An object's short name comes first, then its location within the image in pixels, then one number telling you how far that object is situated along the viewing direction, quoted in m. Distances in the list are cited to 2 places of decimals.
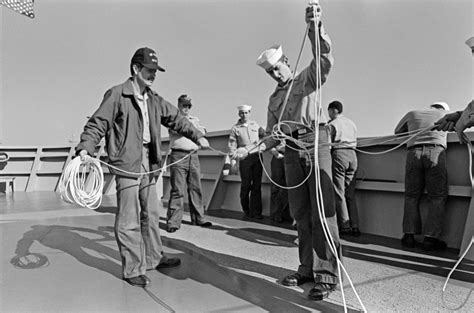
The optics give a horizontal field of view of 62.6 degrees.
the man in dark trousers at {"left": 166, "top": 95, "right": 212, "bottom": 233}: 4.71
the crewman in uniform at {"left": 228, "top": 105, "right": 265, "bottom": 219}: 5.73
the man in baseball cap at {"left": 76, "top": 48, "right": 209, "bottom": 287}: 2.75
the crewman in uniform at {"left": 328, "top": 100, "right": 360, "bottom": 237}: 4.34
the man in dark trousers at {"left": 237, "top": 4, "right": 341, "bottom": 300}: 2.46
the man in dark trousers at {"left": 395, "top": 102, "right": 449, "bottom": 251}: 3.74
